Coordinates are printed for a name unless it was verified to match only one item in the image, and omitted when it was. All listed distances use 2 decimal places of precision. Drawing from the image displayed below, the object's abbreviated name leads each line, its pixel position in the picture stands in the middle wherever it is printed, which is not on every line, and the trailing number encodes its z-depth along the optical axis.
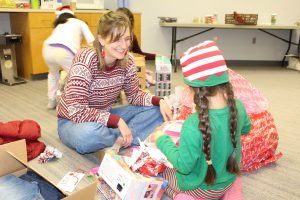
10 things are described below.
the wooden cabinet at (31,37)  3.67
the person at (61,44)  2.63
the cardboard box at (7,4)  3.47
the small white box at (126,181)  1.29
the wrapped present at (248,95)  1.87
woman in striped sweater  1.61
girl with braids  1.07
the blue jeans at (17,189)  1.27
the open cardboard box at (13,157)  1.40
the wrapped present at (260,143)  1.74
